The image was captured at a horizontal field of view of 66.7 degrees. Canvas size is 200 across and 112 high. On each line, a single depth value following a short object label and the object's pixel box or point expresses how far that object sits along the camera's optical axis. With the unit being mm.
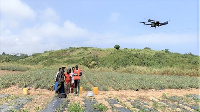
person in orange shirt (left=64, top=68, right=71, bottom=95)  8729
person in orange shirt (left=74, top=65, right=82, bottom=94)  8778
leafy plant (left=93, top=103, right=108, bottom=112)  6127
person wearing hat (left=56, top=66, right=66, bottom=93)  8072
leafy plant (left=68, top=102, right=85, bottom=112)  5750
